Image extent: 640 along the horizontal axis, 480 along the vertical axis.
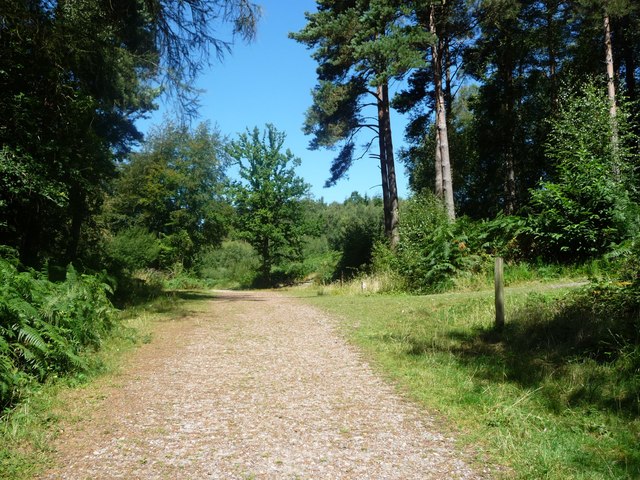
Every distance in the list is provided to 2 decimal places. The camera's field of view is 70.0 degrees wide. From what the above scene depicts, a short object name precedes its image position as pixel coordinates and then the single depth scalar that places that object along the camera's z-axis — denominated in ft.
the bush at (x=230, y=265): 126.82
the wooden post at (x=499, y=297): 23.86
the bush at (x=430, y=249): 46.78
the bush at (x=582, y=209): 38.63
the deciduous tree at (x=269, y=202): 114.11
